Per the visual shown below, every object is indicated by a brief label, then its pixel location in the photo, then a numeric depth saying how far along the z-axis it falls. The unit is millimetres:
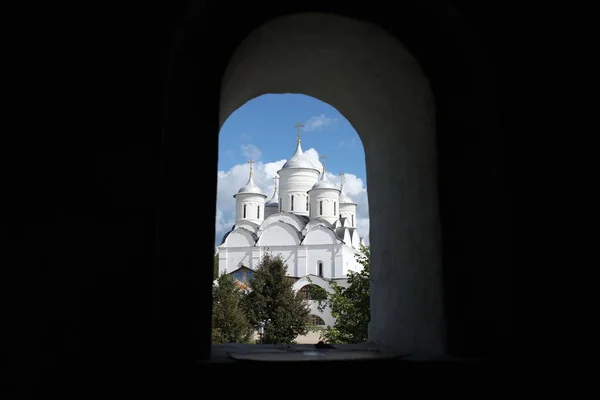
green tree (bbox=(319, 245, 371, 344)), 16453
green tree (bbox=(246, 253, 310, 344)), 25281
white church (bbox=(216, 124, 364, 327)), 44062
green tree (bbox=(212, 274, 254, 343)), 22188
